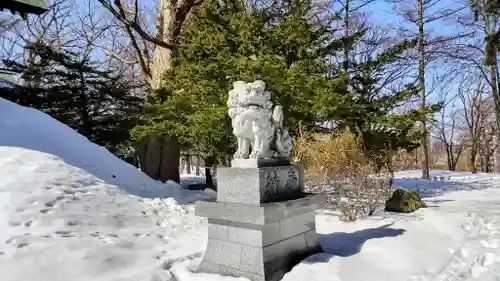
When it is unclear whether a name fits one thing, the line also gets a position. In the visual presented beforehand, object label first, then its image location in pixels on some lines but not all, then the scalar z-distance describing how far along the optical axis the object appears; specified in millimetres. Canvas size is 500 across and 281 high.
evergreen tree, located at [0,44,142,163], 12906
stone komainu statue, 4180
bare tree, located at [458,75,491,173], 23500
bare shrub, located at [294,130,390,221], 6527
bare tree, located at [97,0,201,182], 11000
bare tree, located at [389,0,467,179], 14218
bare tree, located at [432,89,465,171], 25547
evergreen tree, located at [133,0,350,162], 6781
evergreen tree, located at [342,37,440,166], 7504
